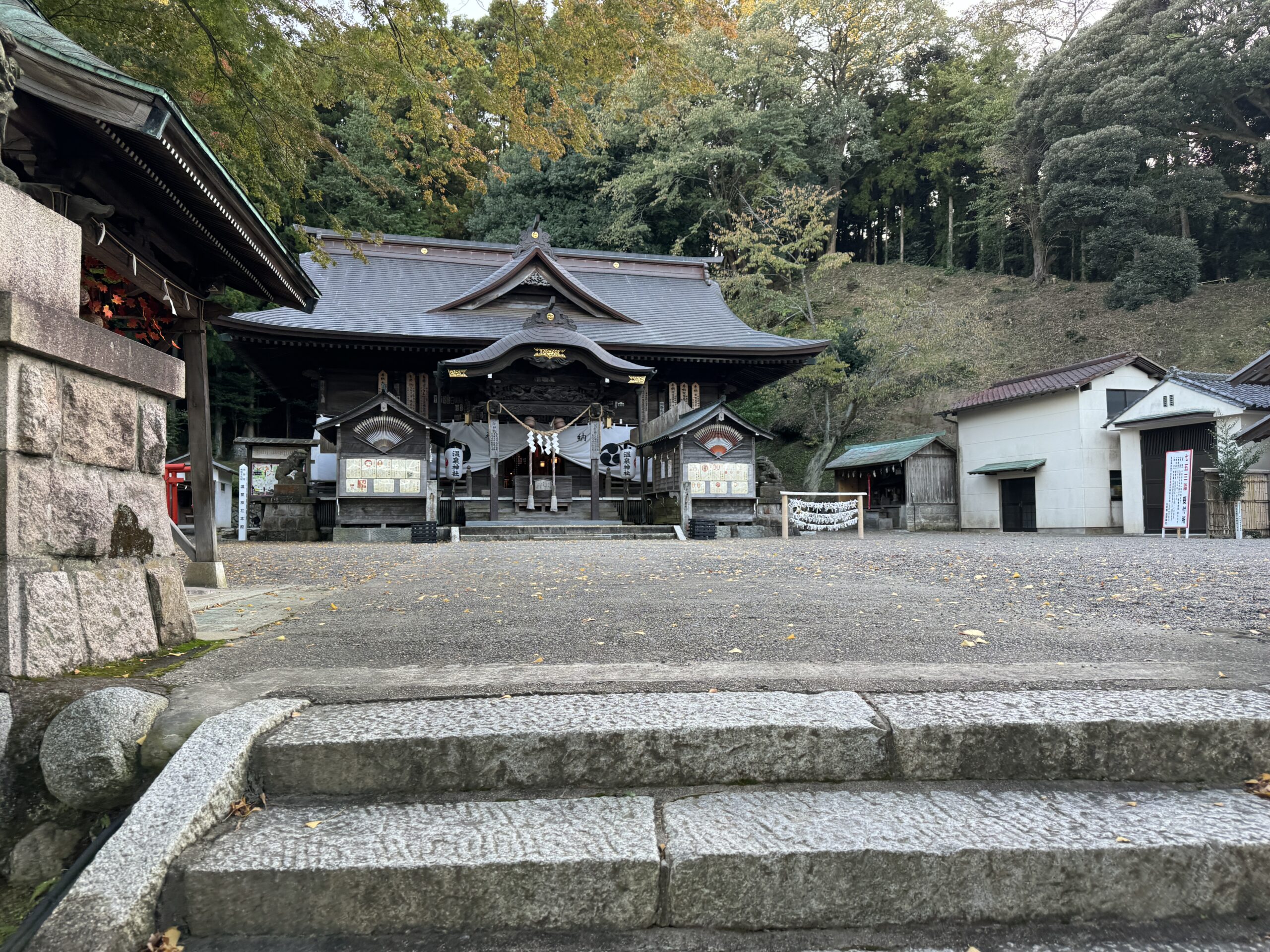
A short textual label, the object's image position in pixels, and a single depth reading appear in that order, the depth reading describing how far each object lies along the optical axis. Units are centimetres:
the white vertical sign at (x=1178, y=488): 1284
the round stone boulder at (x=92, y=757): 176
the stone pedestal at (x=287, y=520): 1313
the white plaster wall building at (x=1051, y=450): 1600
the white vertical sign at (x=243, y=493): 1316
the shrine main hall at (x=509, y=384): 1316
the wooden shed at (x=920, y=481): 1909
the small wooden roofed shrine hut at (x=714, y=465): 1334
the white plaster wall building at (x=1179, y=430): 1294
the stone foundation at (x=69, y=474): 202
